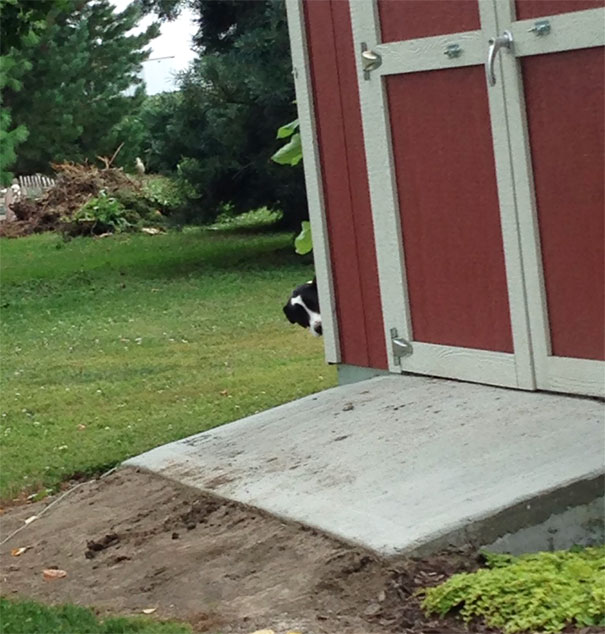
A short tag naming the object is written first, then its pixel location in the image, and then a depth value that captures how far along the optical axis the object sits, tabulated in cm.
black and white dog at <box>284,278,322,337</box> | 747
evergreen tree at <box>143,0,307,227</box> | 1522
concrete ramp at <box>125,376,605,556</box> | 401
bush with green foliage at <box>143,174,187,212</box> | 2199
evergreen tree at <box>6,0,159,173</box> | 2816
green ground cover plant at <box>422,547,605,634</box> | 342
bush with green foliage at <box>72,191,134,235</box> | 2247
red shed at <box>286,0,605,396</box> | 480
